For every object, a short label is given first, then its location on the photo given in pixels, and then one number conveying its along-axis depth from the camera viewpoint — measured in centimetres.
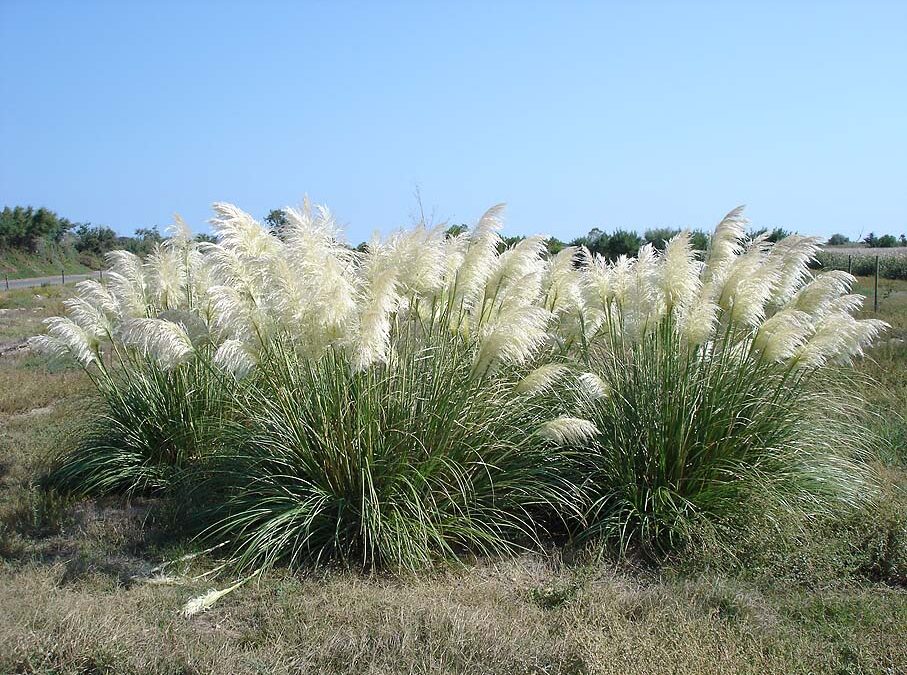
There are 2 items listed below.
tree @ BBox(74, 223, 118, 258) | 5558
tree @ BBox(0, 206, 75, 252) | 5097
